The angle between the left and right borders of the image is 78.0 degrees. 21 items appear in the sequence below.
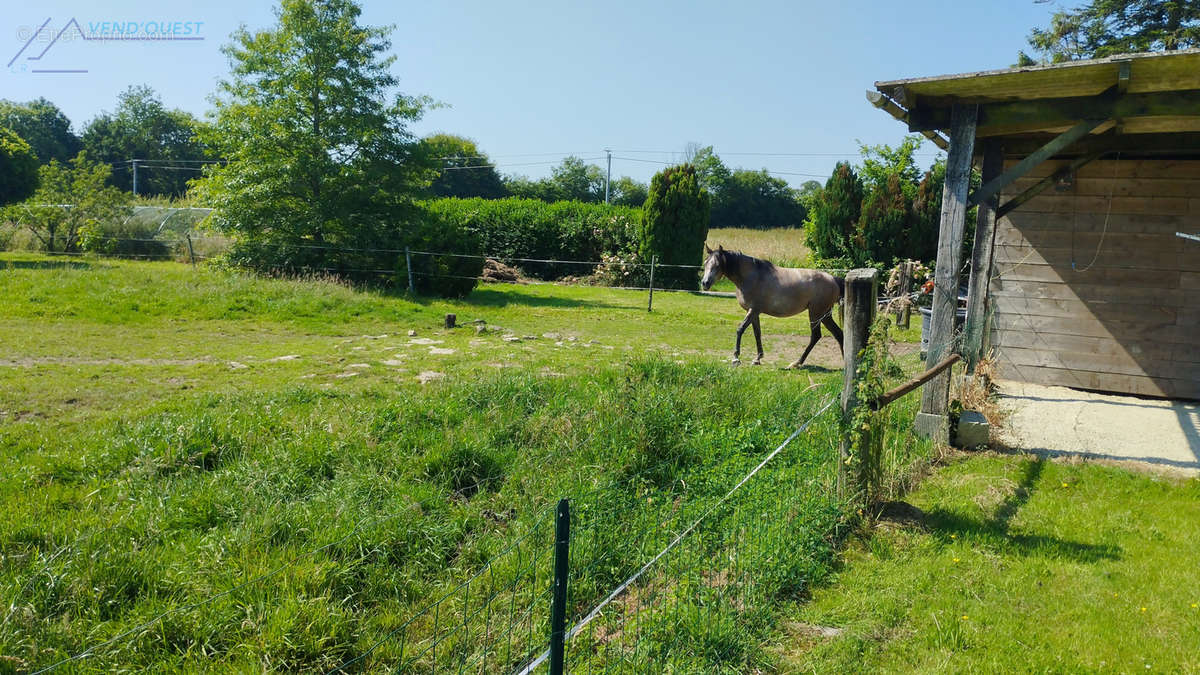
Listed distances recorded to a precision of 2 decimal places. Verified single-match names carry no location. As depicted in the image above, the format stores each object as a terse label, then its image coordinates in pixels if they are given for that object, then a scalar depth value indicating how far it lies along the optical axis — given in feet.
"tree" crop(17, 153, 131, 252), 66.03
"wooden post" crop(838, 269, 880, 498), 14.12
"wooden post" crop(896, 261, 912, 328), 44.43
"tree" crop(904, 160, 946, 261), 60.29
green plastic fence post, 6.59
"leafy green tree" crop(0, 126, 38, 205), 68.74
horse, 33.12
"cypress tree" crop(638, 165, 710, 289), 68.23
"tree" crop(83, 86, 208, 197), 177.68
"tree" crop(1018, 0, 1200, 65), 86.43
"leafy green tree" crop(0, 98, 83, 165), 156.15
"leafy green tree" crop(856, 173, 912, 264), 60.54
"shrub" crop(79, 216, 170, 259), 66.13
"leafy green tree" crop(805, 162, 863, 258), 64.54
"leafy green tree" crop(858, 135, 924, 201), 69.15
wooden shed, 19.57
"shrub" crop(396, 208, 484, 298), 50.19
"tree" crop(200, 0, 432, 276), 50.83
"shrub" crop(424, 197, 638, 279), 75.87
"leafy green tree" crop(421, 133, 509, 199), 172.76
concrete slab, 19.49
